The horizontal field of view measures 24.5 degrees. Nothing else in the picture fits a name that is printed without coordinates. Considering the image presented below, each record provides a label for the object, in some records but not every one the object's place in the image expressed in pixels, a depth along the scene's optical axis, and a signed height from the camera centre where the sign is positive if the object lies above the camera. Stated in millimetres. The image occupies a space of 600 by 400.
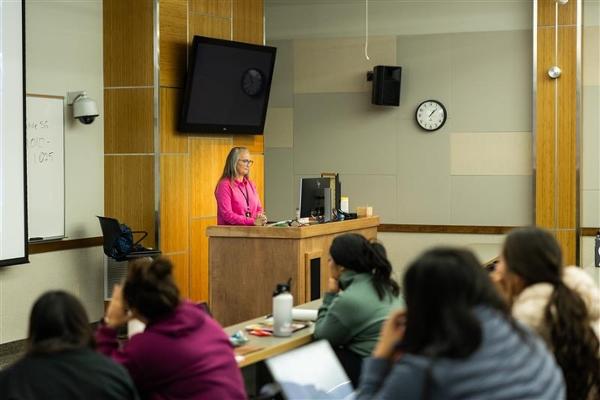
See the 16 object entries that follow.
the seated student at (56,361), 4096 -548
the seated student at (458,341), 3130 -378
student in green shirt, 6475 -595
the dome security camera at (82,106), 12123 +621
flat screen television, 12984 +885
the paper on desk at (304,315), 7267 -728
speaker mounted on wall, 16094 +1072
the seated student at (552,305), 4609 -429
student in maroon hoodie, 4871 -608
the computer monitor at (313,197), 11831 -173
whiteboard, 11593 +83
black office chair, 11960 -543
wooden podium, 10562 -693
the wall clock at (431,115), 16140 +725
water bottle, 6624 -666
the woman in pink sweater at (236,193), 11744 -139
